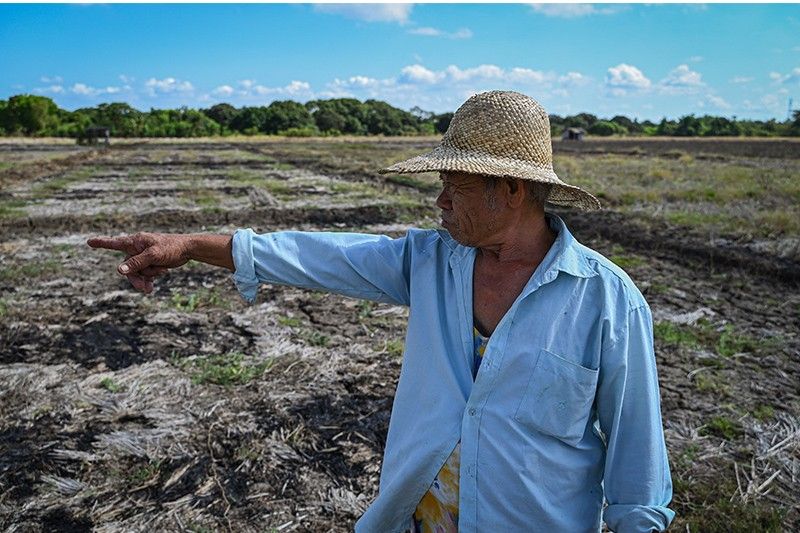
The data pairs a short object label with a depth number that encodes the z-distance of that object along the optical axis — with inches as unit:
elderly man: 59.6
